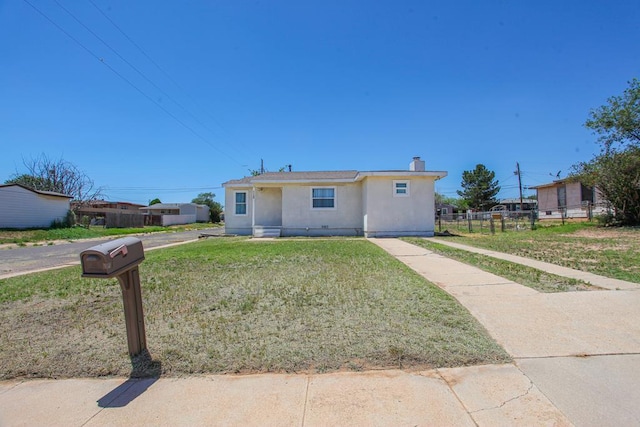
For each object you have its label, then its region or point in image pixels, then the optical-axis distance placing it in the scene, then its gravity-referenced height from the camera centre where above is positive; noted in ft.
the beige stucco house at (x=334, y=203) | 49.67 +2.72
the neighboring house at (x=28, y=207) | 71.56 +4.74
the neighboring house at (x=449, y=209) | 198.96 +4.64
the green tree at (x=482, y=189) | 169.48 +14.06
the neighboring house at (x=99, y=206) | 113.13 +9.48
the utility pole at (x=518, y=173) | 145.11 +18.70
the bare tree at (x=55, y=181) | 119.34 +16.72
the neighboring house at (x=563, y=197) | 86.30 +4.64
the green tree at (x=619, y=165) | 54.34 +8.10
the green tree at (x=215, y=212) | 170.50 +5.58
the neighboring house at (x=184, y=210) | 170.19 +7.33
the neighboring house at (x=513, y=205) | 171.05 +5.87
